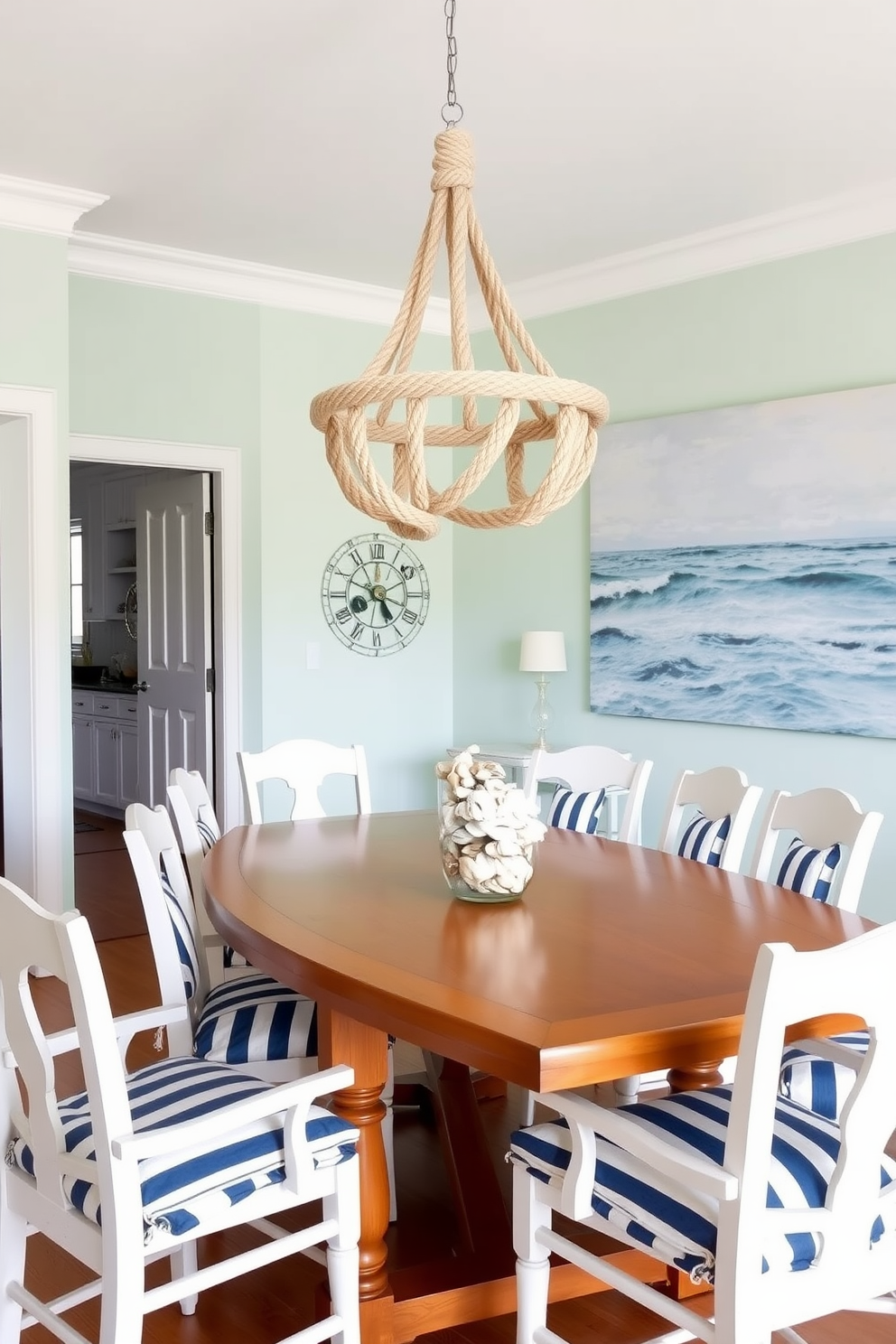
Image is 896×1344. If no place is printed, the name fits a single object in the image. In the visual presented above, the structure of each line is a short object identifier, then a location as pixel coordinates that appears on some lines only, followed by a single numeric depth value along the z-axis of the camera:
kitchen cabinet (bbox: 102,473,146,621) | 8.29
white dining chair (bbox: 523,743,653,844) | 3.55
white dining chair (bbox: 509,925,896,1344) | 1.52
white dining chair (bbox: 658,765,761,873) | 3.04
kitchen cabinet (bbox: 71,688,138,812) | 7.93
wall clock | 5.76
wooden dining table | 1.68
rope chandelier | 2.28
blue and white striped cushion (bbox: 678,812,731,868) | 3.14
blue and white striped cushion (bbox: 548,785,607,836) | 3.58
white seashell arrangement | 2.33
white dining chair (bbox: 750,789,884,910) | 2.61
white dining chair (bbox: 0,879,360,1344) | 1.68
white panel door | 5.61
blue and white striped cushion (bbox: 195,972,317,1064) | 2.43
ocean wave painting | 4.31
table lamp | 5.32
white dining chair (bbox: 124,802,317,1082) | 2.42
